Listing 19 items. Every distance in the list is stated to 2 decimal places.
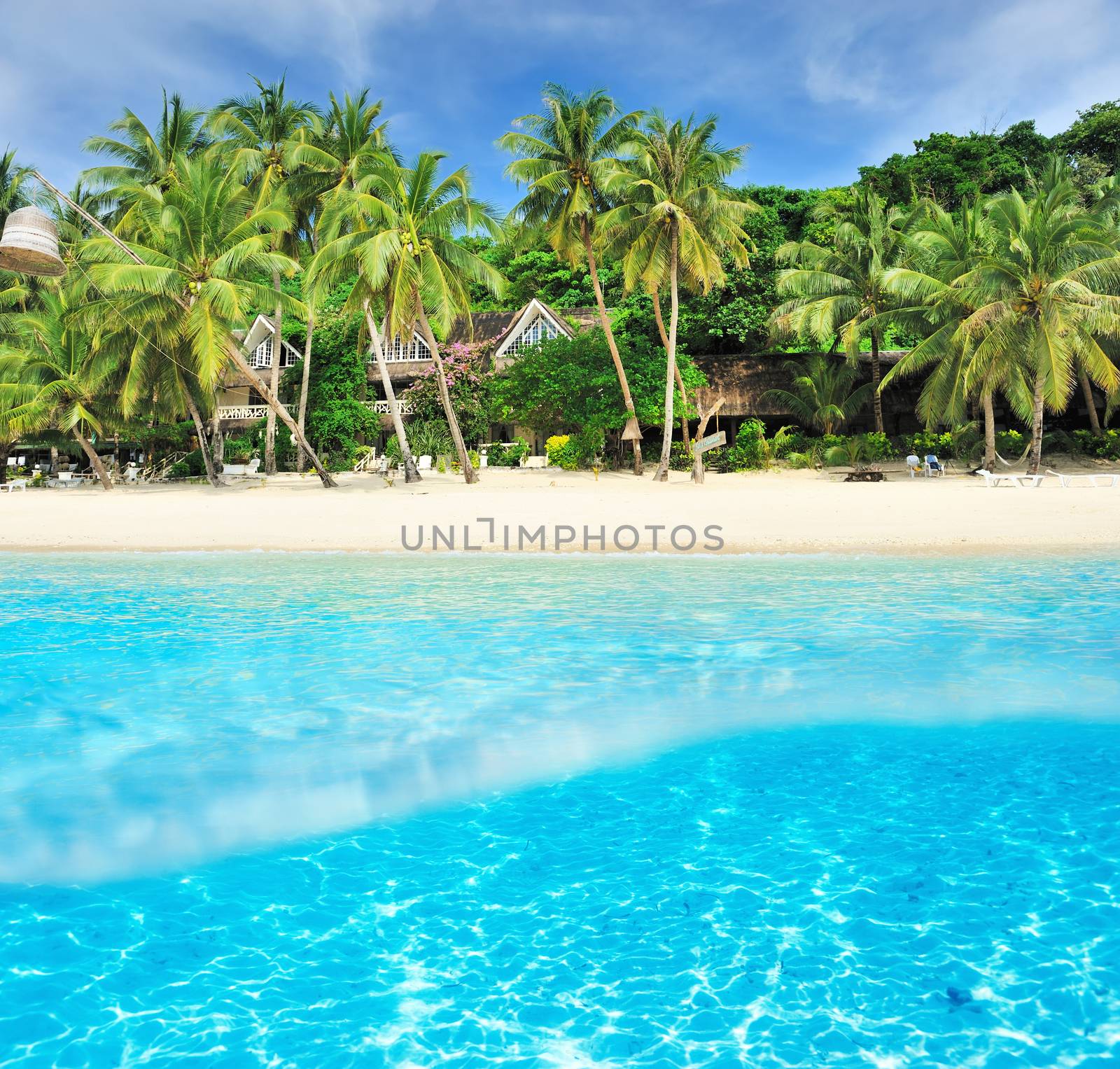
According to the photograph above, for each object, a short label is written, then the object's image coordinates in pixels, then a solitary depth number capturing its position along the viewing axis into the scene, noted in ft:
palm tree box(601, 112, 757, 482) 82.43
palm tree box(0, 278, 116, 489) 92.79
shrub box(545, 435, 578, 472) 99.35
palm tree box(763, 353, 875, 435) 97.30
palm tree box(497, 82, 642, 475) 86.17
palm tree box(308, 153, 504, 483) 76.95
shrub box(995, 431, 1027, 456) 89.40
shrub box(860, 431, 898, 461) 92.68
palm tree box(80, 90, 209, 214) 104.42
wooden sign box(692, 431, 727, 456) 71.82
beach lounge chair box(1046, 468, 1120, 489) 68.97
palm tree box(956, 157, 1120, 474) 71.51
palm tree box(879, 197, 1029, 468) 75.61
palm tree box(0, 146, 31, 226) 127.75
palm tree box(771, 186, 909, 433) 91.76
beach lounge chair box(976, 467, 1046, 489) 70.90
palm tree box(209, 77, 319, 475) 102.83
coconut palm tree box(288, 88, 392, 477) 92.68
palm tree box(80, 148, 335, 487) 74.95
